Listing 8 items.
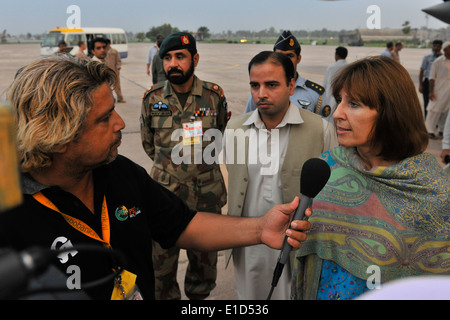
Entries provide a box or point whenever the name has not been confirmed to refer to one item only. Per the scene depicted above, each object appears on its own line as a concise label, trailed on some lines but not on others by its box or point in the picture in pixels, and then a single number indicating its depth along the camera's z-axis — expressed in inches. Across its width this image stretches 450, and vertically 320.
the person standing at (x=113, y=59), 427.4
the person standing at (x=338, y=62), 282.1
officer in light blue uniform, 137.7
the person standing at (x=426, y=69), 347.9
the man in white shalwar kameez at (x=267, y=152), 102.3
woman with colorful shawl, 66.2
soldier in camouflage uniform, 126.4
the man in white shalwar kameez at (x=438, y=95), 308.7
